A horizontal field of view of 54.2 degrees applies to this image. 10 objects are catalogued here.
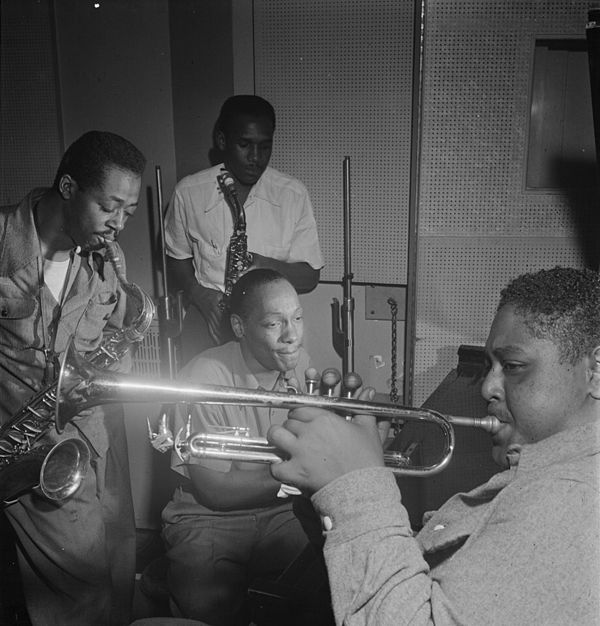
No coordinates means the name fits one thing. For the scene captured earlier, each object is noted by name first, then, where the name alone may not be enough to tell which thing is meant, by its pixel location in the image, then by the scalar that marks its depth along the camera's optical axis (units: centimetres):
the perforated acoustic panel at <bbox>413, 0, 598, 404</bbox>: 311
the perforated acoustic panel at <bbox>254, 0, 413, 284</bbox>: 318
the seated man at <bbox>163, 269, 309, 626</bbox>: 262
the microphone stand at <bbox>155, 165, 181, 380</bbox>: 334
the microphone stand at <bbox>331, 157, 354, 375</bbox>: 344
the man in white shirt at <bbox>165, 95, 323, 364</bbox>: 316
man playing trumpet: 119
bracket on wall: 360
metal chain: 359
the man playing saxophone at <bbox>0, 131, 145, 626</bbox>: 258
